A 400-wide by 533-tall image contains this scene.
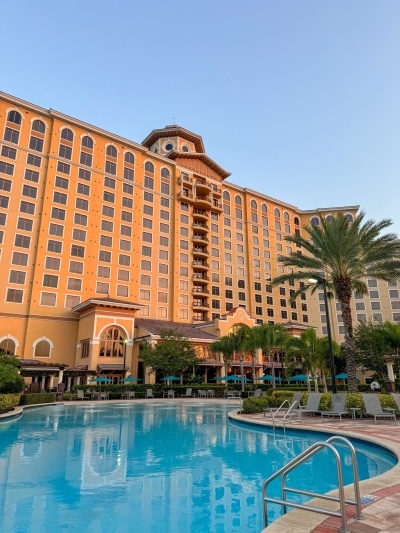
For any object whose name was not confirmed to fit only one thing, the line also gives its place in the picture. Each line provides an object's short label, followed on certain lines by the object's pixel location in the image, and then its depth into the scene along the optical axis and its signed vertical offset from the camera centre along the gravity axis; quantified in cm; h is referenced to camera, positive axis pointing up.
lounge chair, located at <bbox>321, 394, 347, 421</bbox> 1568 -130
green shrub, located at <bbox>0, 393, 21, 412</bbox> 2037 -145
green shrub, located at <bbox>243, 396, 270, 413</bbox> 1920 -154
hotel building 4019 +1696
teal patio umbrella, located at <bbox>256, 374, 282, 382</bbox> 3905 -36
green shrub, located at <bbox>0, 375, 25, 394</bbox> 2319 -67
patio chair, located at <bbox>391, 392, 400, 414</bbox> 1455 -94
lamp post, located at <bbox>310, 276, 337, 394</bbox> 1717 +459
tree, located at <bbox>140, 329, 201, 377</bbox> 3622 +193
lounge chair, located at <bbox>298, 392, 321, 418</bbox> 1631 -122
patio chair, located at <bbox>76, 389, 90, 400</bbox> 3169 -165
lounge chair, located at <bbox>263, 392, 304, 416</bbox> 1816 -108
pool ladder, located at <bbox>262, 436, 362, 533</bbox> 401 -130
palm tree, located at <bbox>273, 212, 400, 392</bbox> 2041 +665
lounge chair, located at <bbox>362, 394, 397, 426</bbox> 1441 -119
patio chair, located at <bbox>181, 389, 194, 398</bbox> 3659 -186
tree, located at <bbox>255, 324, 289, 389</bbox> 3362 +331
